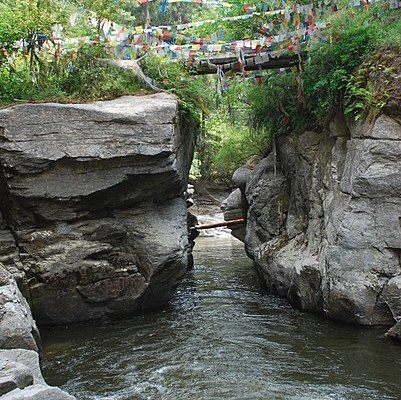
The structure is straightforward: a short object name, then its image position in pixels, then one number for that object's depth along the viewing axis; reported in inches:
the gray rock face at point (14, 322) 290.4
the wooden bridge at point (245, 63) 572.7
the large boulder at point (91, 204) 430.6
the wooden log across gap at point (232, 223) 802.2
